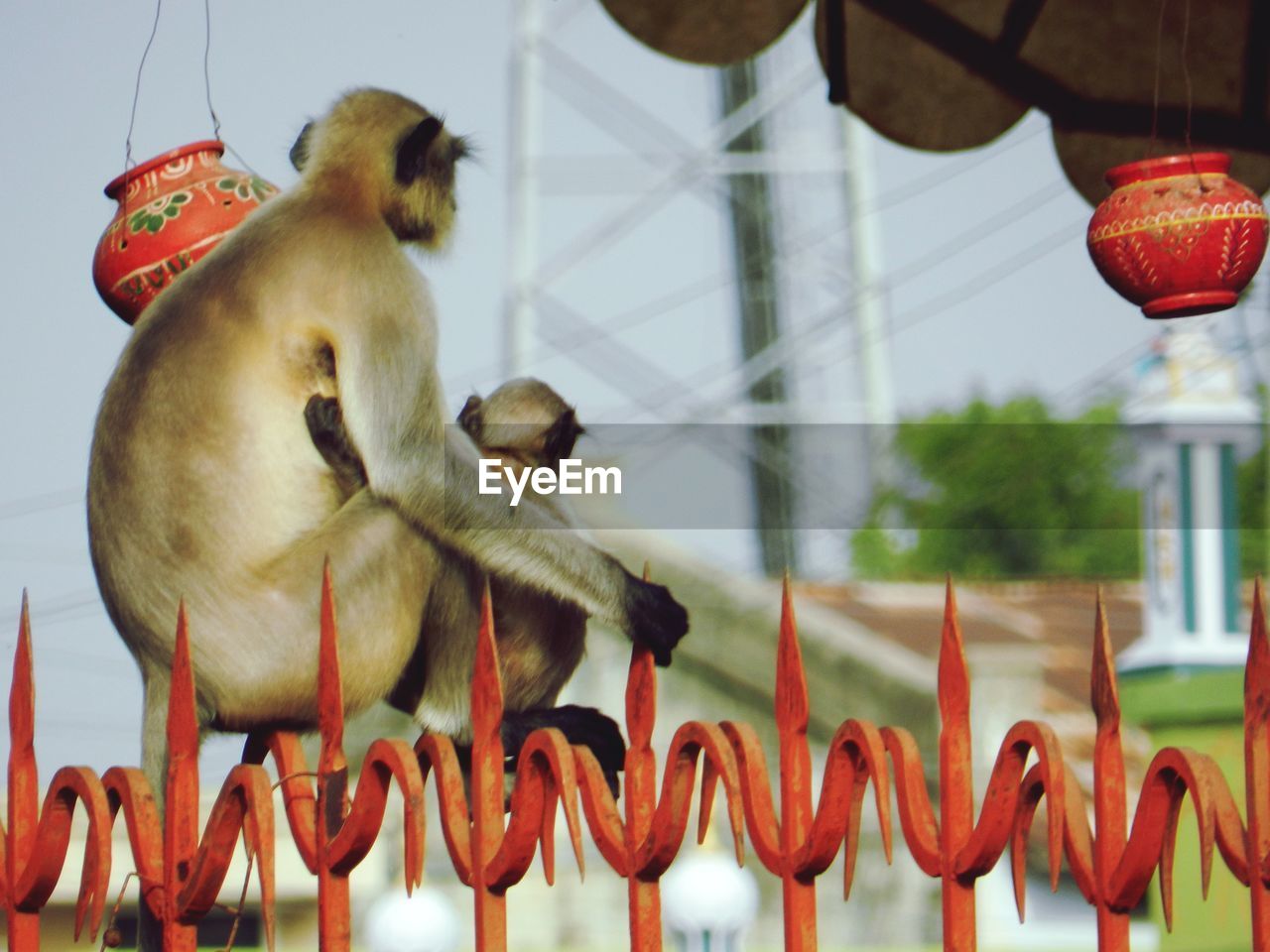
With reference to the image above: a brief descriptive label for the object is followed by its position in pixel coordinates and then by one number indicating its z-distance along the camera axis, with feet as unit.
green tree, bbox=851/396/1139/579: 93.50
